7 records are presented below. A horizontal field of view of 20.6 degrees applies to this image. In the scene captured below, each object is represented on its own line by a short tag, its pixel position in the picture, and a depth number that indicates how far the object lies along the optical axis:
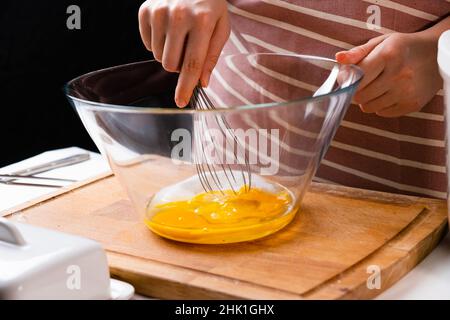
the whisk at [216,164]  0.99
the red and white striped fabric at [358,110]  1.16
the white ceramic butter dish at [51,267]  0.86
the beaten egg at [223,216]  0.98
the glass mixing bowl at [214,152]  0.96
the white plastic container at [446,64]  0.94
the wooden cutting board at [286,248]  0.92
